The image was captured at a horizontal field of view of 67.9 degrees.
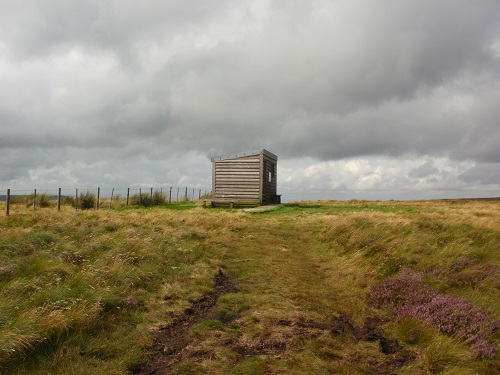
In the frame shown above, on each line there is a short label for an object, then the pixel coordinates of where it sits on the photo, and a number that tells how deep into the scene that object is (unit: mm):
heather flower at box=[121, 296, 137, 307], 6848
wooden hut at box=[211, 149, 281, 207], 34188
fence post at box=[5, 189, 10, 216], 24283
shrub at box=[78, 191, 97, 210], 32344
